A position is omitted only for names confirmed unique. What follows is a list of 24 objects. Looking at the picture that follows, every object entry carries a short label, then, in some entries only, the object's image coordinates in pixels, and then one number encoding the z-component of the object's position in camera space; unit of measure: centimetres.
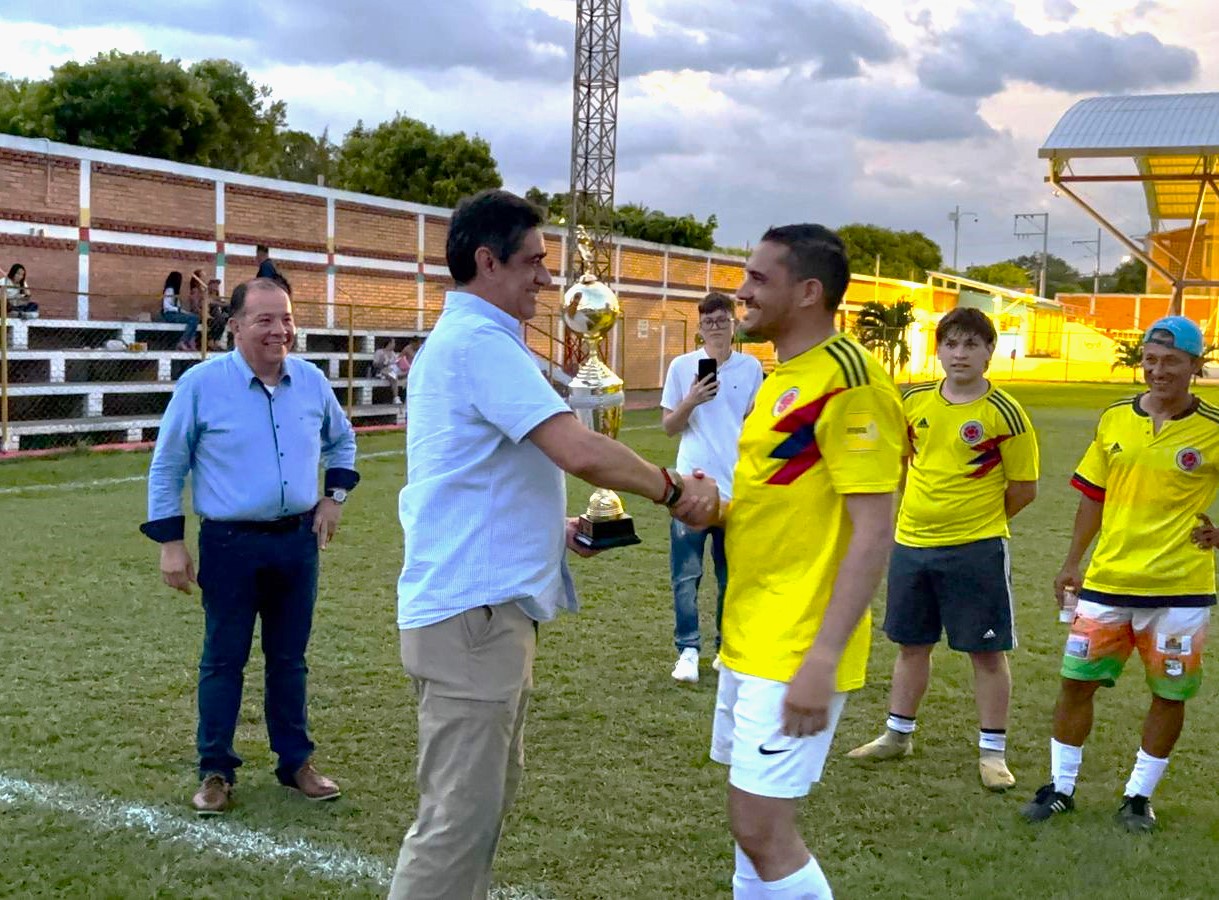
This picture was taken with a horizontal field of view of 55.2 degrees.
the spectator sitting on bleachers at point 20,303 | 1725
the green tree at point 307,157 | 6631
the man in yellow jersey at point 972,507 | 473
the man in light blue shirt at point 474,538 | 282
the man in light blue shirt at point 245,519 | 430
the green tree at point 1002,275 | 11075
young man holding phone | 593
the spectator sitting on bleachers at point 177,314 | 1956
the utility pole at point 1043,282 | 8206
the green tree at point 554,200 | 5159
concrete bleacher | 1636
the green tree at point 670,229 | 5000
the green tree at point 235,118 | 4091
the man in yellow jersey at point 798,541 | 263
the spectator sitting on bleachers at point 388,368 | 2269
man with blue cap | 420
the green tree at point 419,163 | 4853
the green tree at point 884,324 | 4297
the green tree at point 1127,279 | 10406
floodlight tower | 3509
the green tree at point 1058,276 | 12025
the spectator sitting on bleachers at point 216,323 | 1992
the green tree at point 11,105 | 3650
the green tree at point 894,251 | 8775
